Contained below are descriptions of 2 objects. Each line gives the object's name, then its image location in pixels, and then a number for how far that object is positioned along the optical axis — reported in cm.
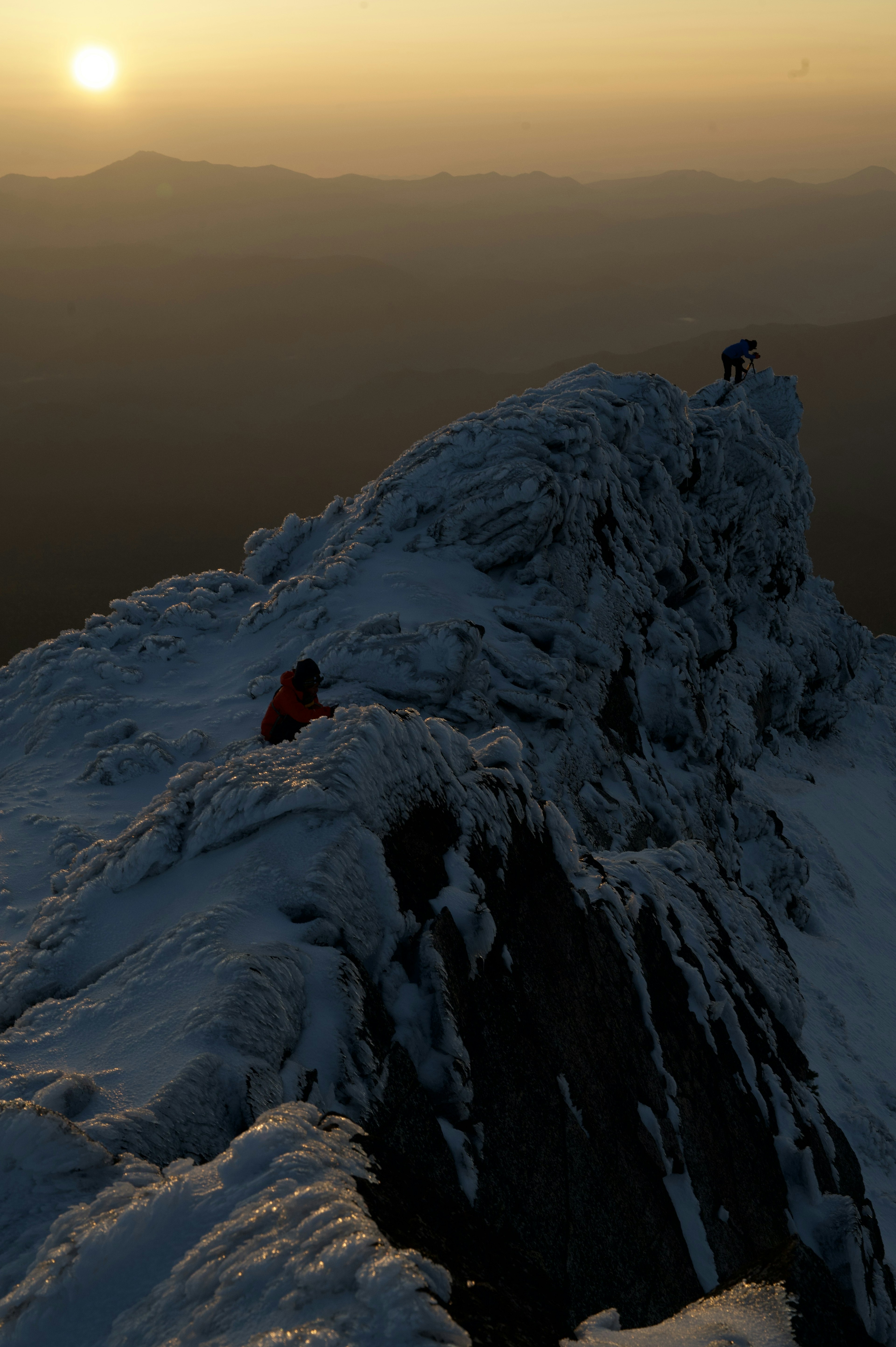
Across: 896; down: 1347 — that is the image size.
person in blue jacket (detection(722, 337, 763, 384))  2752
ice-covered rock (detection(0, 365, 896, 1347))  339
